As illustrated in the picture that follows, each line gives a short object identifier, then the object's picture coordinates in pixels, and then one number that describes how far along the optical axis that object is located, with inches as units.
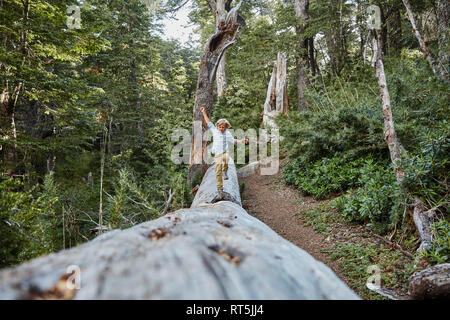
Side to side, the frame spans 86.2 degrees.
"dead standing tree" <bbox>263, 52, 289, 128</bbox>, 542.0
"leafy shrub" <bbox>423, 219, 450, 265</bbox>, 114.9
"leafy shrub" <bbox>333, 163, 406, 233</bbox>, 156.0
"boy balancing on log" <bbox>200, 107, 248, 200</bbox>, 206.8
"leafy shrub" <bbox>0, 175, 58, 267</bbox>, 84.3
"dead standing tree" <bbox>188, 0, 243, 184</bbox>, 298.8
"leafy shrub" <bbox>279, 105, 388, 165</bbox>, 244.5
